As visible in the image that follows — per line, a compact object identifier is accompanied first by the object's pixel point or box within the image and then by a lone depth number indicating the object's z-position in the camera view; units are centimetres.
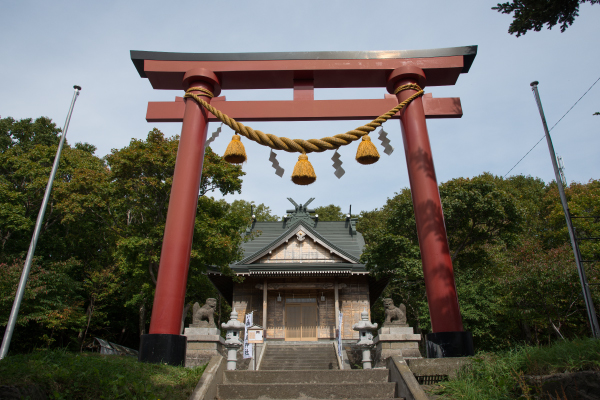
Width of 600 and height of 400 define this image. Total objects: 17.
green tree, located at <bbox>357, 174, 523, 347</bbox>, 1498
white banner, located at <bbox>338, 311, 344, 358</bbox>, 1240
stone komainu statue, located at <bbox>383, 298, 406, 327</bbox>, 894
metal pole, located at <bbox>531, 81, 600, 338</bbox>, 789
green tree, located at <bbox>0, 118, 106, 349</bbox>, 1588
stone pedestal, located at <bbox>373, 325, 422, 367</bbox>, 844
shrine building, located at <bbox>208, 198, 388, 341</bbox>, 1742
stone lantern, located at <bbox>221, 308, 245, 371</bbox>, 755
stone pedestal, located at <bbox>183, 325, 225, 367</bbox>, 785
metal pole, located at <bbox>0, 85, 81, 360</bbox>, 962
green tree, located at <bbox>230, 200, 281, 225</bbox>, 3047
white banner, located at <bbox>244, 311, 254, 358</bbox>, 1041
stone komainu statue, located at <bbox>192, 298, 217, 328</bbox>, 842
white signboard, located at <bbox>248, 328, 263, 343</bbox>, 976
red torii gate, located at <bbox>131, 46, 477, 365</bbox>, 593
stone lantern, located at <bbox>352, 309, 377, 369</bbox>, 815
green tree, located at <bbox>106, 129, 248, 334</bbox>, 1389
